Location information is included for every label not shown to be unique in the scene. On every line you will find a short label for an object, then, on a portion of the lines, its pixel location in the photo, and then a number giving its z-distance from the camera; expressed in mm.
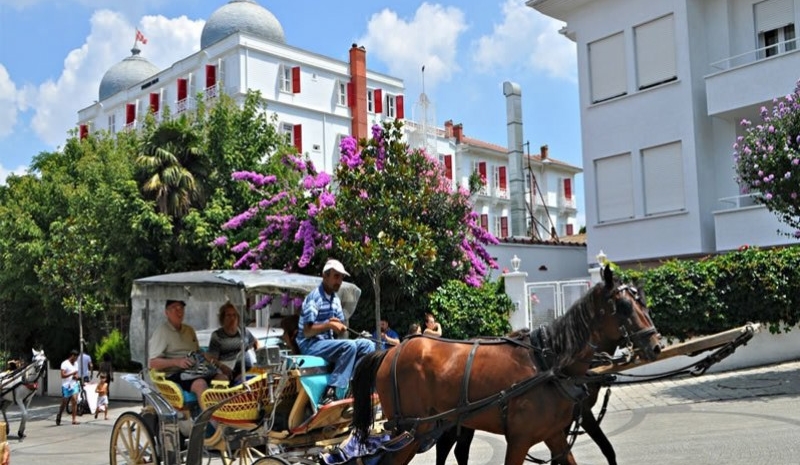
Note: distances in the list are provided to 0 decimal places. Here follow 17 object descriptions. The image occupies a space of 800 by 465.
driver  7707
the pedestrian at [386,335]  8516
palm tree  21328
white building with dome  40906
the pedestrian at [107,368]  21812
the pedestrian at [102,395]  20250
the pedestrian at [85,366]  22302
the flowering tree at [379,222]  15734
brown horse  6363
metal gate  17672
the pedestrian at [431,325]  14984
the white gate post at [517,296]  17797
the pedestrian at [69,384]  19875
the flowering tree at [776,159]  13555
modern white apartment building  19156
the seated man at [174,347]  8680
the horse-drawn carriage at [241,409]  7699
